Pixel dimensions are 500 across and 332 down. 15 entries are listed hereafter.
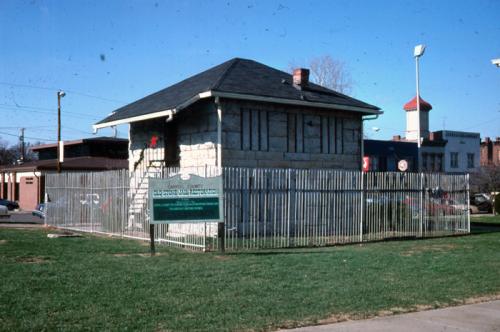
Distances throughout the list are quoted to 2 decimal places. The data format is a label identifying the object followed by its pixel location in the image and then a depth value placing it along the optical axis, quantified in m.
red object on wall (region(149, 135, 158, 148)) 21.48
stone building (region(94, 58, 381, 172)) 19.19
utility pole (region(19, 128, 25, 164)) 81.59
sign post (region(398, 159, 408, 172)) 27.39
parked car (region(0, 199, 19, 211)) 46.66
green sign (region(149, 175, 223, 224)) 14.02
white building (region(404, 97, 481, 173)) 61.72
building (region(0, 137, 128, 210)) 46.69
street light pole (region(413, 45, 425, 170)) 33.78
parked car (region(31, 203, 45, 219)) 32.73
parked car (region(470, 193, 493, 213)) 40.97
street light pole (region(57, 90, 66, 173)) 37.99
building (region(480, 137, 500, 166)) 75.69
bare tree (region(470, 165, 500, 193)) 50.72
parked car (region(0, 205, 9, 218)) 28.53
